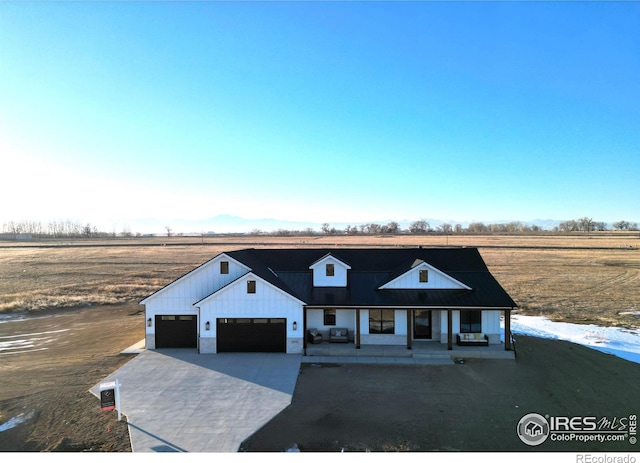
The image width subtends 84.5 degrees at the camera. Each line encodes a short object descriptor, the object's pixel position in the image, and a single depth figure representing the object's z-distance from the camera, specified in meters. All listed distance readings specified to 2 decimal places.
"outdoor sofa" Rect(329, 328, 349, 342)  19.64
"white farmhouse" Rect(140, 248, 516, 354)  18.72
